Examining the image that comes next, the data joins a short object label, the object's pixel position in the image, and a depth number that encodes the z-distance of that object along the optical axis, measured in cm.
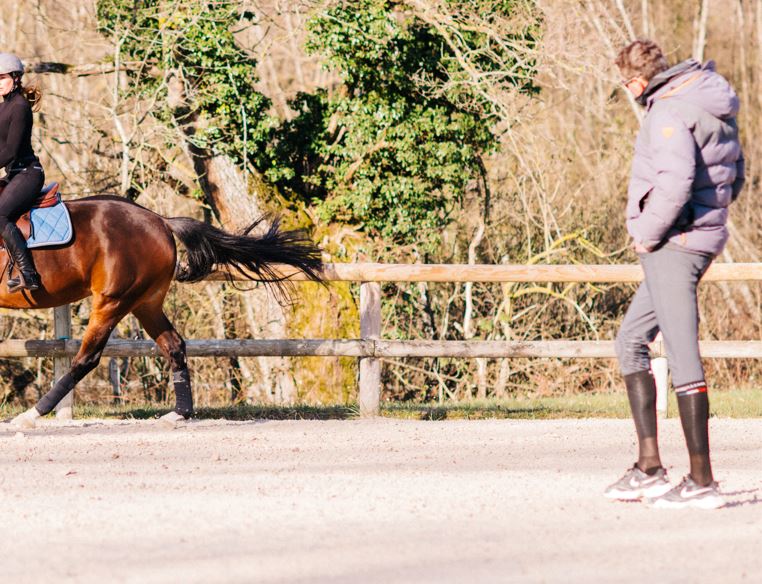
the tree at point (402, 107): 2930
